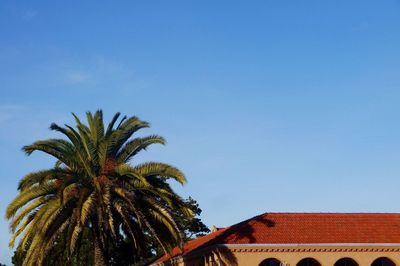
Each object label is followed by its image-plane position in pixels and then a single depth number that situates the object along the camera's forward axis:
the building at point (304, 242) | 33.97
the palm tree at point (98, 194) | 24.88
